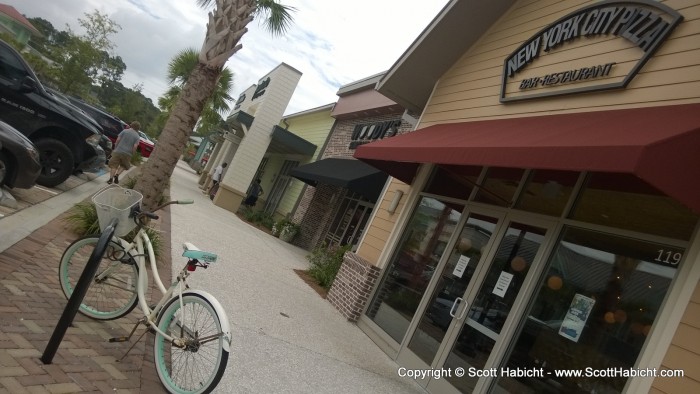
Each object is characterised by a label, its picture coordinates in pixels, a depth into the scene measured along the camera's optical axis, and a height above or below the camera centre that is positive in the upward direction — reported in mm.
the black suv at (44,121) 8469 -742
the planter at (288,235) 16094 -1352
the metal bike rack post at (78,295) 3312 -1317
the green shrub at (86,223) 6781 -1595
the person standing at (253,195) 20391 -805
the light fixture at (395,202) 8297 +592
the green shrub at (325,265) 10109 -1172
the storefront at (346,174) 12289 +1004
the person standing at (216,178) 21109 -867
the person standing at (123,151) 13219 -965
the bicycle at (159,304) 3395 -1252
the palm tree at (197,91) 7367 +788
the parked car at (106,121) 17769 -546
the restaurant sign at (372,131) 12812 +2540
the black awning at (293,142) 18359 +1743
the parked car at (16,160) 6656 -1216
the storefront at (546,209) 4113 +1056
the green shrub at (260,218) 18578 -1479
